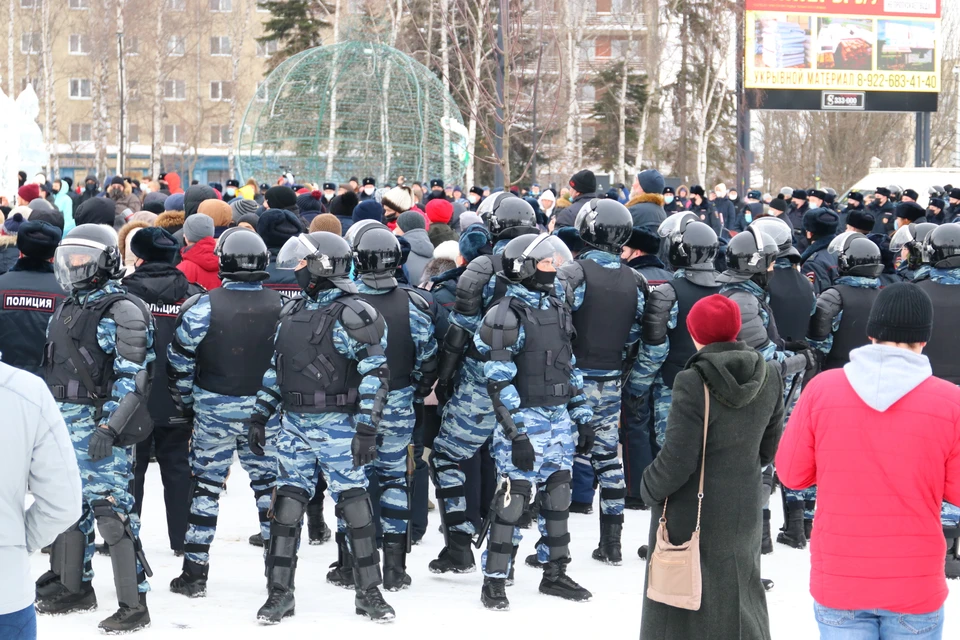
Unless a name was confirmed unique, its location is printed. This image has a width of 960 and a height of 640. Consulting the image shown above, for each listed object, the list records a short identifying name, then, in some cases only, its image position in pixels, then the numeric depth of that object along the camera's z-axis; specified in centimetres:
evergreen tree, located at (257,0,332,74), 3784
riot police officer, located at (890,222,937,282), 804
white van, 2578
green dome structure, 2514
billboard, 2898
